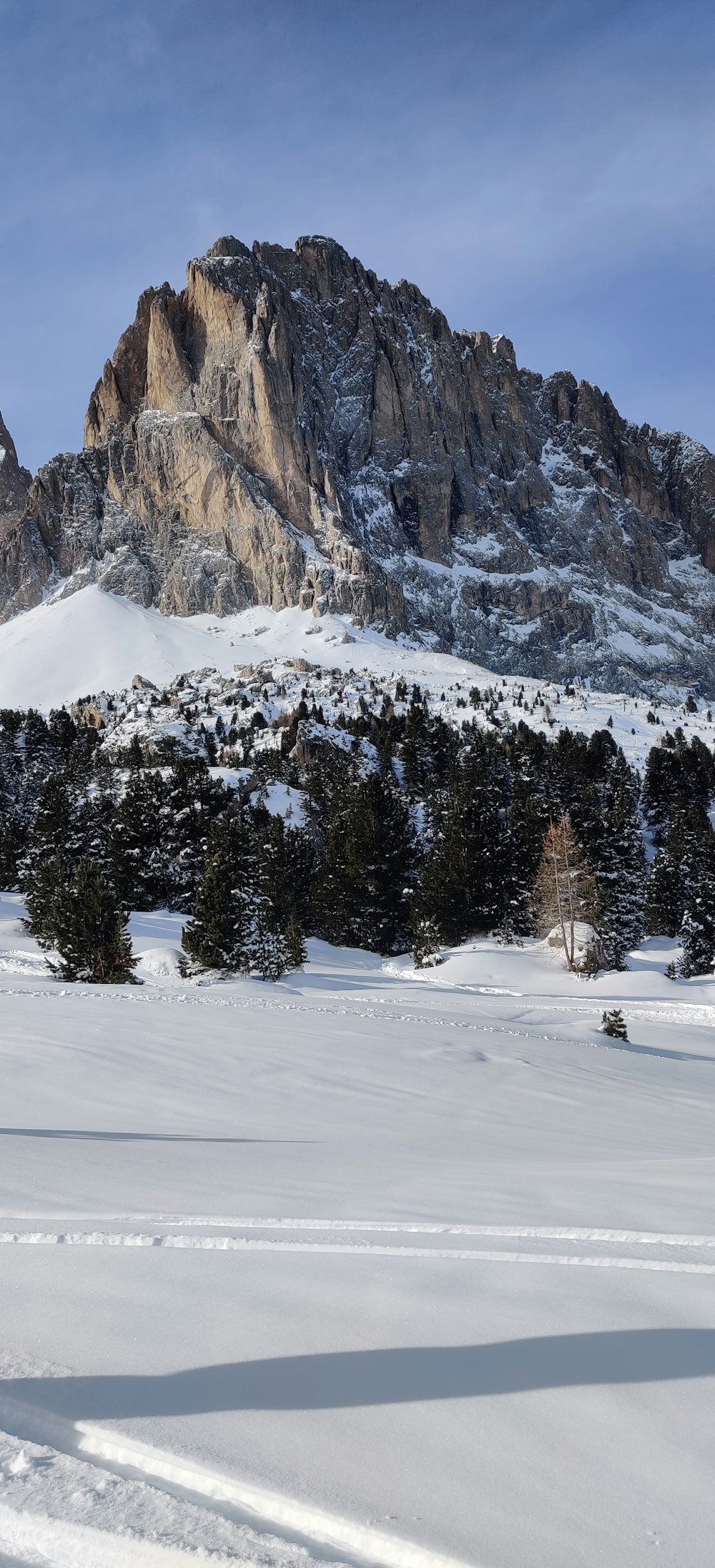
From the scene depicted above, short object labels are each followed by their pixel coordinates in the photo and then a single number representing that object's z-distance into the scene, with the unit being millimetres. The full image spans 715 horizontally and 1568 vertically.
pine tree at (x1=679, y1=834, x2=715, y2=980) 32500
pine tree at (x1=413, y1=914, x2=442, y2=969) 31250
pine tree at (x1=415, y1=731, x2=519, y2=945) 39062
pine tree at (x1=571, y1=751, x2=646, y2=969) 40281
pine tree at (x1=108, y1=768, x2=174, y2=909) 39500
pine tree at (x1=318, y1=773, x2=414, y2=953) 41938
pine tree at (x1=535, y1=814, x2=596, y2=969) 32438
